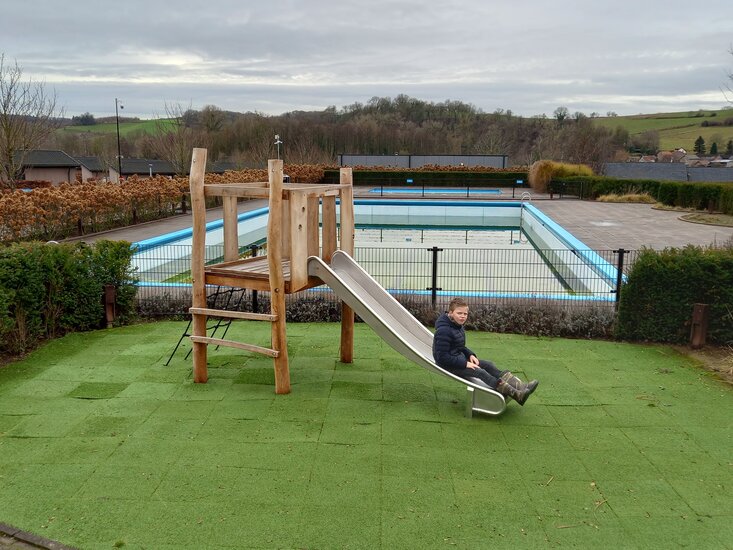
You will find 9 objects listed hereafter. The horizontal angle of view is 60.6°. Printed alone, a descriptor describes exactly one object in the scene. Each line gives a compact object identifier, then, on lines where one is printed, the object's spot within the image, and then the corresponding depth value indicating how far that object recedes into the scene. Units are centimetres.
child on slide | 601
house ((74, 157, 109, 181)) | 5953
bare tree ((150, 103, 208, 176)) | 3791
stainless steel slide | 596
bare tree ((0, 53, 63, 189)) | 2400
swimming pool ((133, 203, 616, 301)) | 1070
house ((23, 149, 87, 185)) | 5084
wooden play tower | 642
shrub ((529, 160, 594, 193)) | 3838
